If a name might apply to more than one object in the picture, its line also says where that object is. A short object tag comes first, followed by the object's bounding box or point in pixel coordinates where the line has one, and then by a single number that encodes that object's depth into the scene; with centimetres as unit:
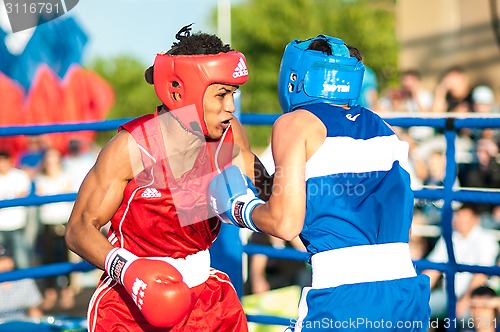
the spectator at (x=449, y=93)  1457
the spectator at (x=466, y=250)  1036
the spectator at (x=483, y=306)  918
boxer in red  580
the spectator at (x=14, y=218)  1404
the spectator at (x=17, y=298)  1173
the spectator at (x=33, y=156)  1537
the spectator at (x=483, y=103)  1284
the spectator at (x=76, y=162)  1514
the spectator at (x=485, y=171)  1145
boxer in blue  516
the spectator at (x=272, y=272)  1296
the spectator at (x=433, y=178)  1235
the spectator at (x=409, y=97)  1534
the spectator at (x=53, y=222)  1483
